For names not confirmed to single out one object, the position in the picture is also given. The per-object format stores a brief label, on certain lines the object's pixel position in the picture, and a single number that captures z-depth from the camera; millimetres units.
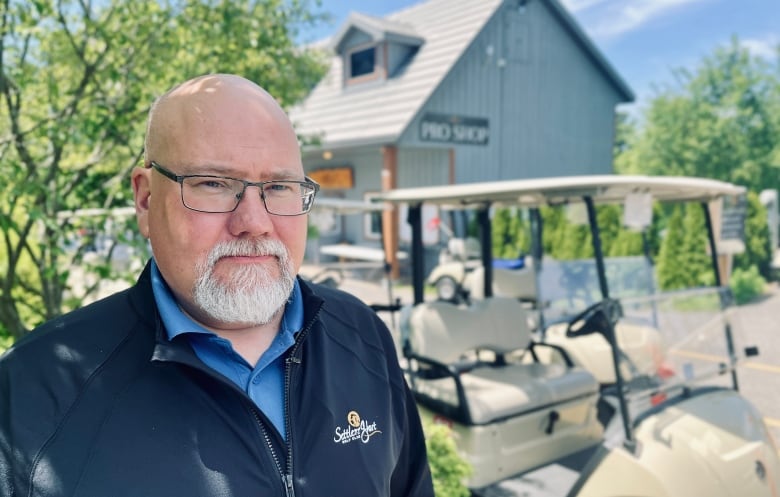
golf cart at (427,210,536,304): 6660
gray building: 14109
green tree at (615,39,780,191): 19625
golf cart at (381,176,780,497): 2586
